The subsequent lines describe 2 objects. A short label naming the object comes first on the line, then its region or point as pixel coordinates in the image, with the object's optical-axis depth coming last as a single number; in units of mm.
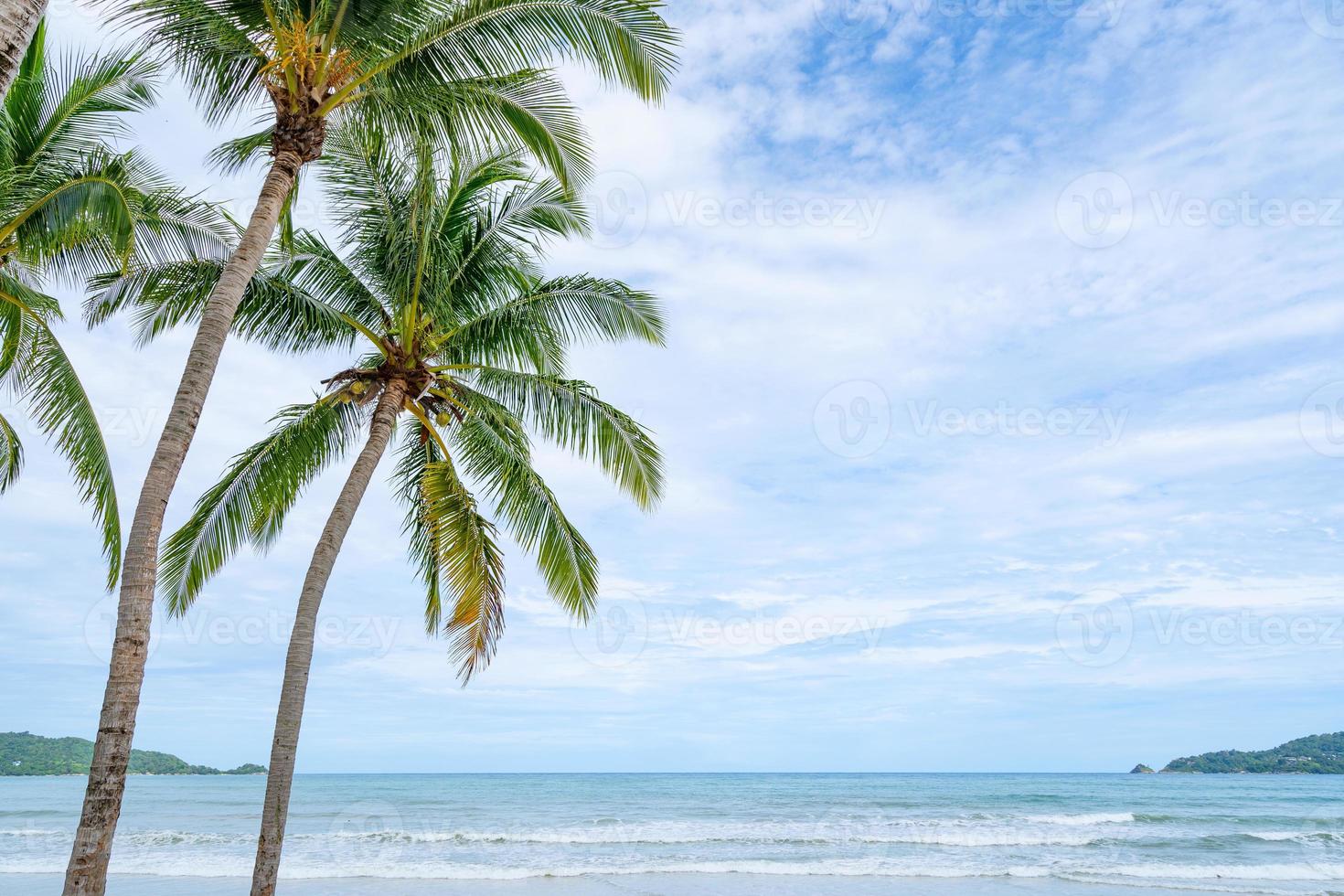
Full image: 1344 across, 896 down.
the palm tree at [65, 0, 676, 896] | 5918
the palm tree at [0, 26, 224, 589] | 8312
